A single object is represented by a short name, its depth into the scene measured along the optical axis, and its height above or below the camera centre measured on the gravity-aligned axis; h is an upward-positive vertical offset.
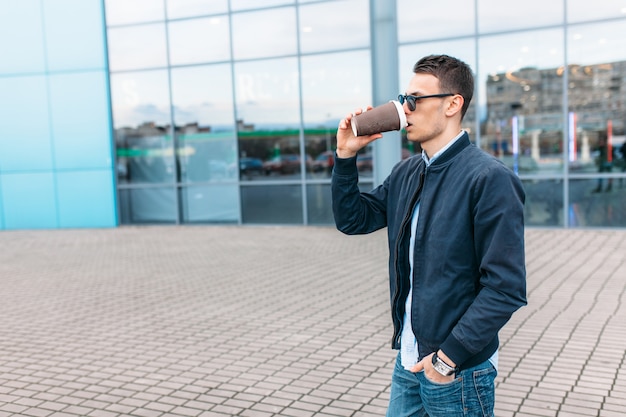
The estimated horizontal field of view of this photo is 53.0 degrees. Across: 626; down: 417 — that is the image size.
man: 1.83 -0.36
